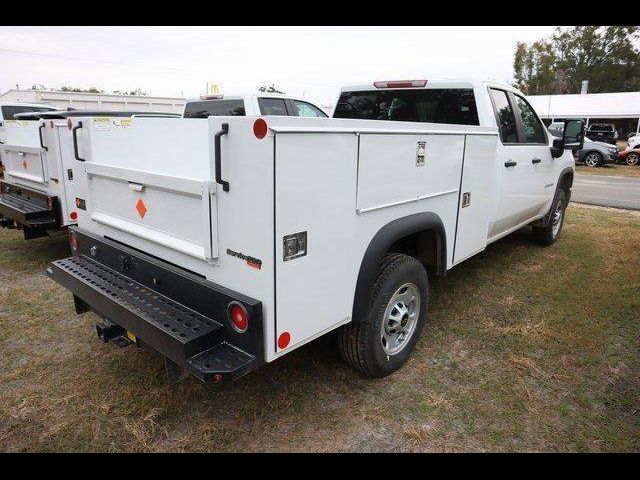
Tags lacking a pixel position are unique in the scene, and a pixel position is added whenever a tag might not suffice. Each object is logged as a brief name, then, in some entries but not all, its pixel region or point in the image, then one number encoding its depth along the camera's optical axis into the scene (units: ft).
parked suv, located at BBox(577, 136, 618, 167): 64.64
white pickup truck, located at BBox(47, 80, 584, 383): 6.89
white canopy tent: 96.27
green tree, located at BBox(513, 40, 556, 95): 187.32
